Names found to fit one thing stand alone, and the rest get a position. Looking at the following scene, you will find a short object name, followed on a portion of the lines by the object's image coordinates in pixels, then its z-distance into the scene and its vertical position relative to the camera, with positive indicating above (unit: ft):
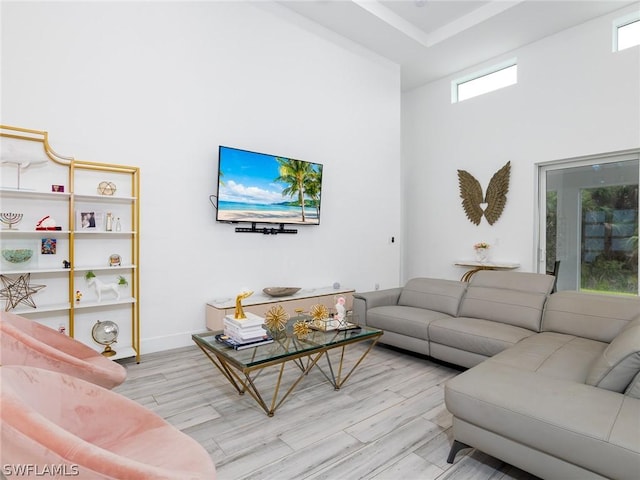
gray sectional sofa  4.86 -2.56
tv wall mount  13.94 +0.22
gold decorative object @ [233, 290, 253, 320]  8.45 -1.84
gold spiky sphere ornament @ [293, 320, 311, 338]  8.73 -2.35
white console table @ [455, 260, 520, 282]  17.20 -1.49
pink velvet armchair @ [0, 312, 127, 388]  5.08 -1.90
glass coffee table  7.19 -2.53
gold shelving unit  9.45 +0.04
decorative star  9.26 -1.51
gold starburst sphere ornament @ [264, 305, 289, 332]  8.86 -2.14
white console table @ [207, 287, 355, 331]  12.12 -2.54
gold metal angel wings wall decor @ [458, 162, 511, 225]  17.93 +2.12
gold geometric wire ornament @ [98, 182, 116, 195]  10.71 +1.41
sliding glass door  14.53 +0.61
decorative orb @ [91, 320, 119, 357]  10.30 -2.92
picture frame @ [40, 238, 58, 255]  9.95 -0.34
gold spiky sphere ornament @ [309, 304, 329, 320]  9.45 -2.08
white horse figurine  10.44 -1.55
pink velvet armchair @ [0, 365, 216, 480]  2.91 -2.03
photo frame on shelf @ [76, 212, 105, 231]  10.37 +0.42
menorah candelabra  9.06 +0.41
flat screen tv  13.10 +1.88
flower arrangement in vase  18.41 -0.80
